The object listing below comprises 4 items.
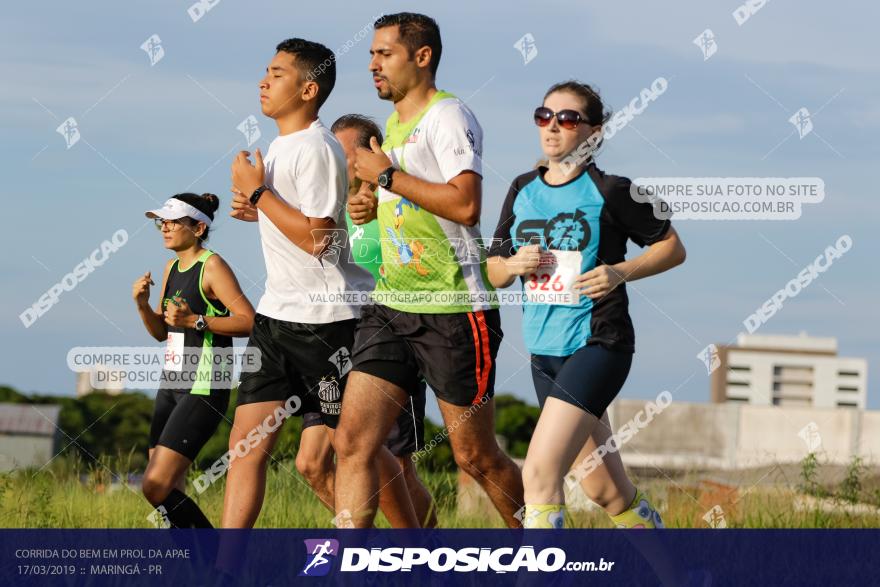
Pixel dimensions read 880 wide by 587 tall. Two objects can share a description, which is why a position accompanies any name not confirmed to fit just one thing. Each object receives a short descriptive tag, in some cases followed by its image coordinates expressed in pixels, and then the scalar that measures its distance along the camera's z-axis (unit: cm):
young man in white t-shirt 1161
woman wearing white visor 1282
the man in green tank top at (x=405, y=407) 1333
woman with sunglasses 1013
